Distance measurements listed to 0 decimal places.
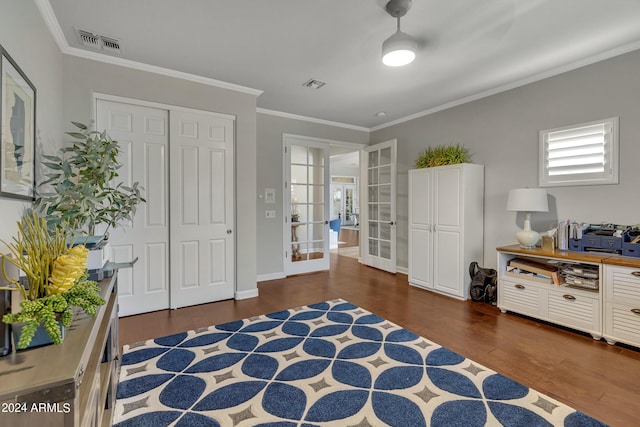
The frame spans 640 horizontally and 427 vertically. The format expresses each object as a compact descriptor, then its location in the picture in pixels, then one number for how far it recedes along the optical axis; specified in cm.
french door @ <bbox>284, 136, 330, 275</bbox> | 489
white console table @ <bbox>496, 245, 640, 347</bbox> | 244
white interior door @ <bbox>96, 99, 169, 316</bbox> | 306
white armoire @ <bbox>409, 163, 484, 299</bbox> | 374
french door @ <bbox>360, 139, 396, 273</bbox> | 510
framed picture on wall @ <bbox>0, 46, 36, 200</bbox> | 153
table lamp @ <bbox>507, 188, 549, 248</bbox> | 310
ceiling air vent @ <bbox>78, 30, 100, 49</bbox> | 251
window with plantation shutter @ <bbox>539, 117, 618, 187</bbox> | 284
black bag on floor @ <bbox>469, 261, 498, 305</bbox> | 354
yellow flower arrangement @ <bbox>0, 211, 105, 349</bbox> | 90
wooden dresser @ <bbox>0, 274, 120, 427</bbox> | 77
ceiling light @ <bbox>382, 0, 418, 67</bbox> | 210
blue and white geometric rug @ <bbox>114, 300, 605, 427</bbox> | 169
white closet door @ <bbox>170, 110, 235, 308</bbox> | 334
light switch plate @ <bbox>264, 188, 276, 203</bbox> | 464
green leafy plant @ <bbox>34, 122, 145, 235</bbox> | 194
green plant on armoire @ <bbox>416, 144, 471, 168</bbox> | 393
